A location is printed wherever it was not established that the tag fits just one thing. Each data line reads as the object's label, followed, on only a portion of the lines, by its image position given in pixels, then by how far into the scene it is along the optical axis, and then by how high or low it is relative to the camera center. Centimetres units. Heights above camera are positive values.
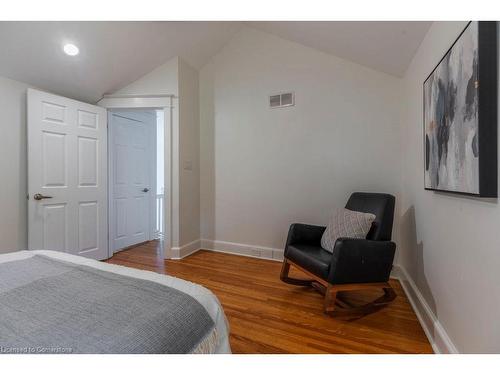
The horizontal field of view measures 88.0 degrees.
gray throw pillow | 206 -34
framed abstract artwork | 100 +32
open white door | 254 +11
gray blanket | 67 -39
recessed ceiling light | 241 +129
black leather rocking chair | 182 -58
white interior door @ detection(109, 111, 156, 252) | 360 +15
